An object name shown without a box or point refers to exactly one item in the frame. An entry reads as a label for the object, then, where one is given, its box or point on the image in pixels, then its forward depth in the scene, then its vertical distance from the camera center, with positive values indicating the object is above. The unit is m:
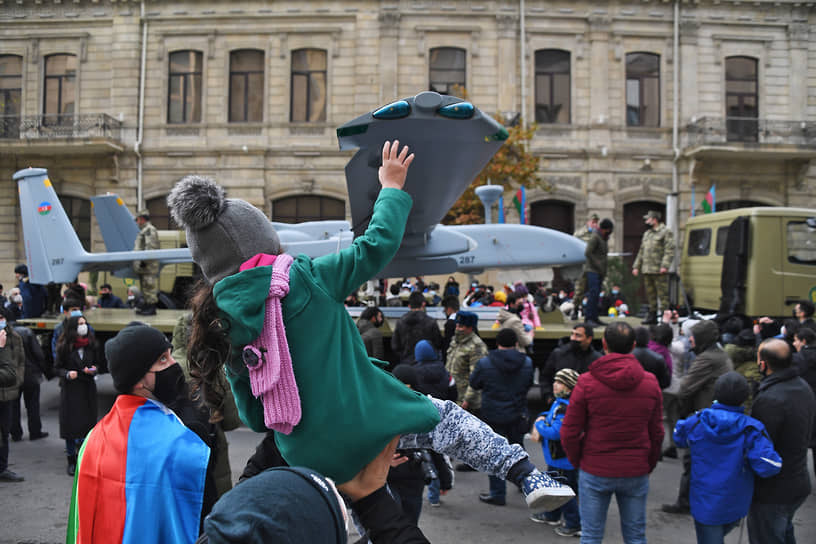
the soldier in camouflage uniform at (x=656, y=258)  11.28 +0.44
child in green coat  1.89 -0.19
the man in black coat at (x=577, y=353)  5.94 -0.69
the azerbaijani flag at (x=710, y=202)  16.92 +2.30
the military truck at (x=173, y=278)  16.17 +0.04
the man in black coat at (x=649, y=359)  6.25 -0.76
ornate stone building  21.55 +6.67
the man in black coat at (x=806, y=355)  5.51 -0.63
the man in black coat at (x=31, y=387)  7.45 -1.34
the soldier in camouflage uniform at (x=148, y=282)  10.73 -0.05
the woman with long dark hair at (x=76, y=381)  6.51 -1.08
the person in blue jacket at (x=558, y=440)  4.79 -1.25
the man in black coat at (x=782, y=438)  4.00 -1.01
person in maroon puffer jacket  4.13 -1.05
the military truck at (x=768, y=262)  10.38 +0.37
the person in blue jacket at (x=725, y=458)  3.96 -1.11
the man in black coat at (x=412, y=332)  7.67 -0.63
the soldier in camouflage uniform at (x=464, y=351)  6.78 -0.77
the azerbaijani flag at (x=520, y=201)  16.20 +2.17
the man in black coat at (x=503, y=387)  5.80 -0.98
